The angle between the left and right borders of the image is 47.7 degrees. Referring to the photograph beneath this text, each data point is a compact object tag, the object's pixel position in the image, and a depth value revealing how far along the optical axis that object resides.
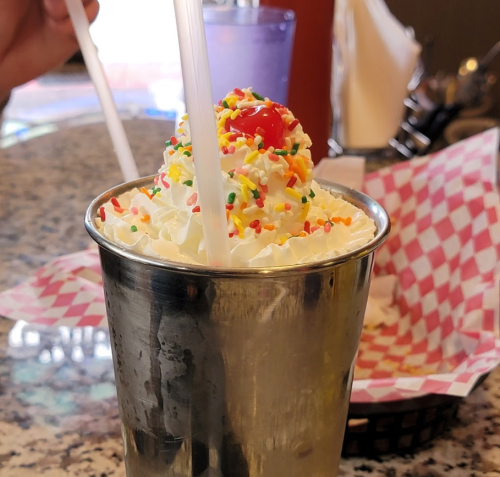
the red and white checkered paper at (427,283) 0.55
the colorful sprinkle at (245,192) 0.35
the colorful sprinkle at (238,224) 0.35
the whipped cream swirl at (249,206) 0.34
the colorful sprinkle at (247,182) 0.36
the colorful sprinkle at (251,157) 0.36
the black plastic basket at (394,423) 0.46
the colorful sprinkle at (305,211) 0.38
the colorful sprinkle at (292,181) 0.38
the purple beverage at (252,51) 0.89
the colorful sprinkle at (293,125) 0.40
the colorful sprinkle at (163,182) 0.39
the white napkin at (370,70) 1.06
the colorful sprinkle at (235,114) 0.38
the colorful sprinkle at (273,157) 0.37
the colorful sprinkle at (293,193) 0.37
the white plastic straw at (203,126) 0.28
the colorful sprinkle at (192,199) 0.35
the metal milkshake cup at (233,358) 0.30
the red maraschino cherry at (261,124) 0.39
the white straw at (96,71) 0.43
